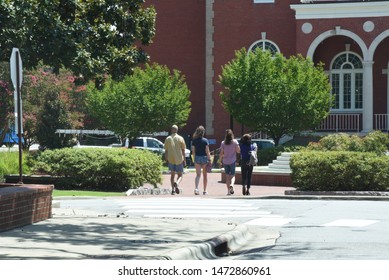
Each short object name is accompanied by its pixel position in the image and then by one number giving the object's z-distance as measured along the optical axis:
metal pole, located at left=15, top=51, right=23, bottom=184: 16.93
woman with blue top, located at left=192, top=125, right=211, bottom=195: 26.34
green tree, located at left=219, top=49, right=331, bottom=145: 43.31
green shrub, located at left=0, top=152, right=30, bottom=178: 29.06
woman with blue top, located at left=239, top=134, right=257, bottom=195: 26.44
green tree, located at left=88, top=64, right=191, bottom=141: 47.84
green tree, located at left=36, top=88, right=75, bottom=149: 46.25
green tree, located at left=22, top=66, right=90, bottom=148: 53.62
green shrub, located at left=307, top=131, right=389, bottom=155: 32.28
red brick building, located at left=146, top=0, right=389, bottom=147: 47.06
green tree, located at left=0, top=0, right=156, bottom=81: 16.94
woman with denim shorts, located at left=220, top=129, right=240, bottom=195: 26.27
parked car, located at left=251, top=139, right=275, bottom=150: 46.03
